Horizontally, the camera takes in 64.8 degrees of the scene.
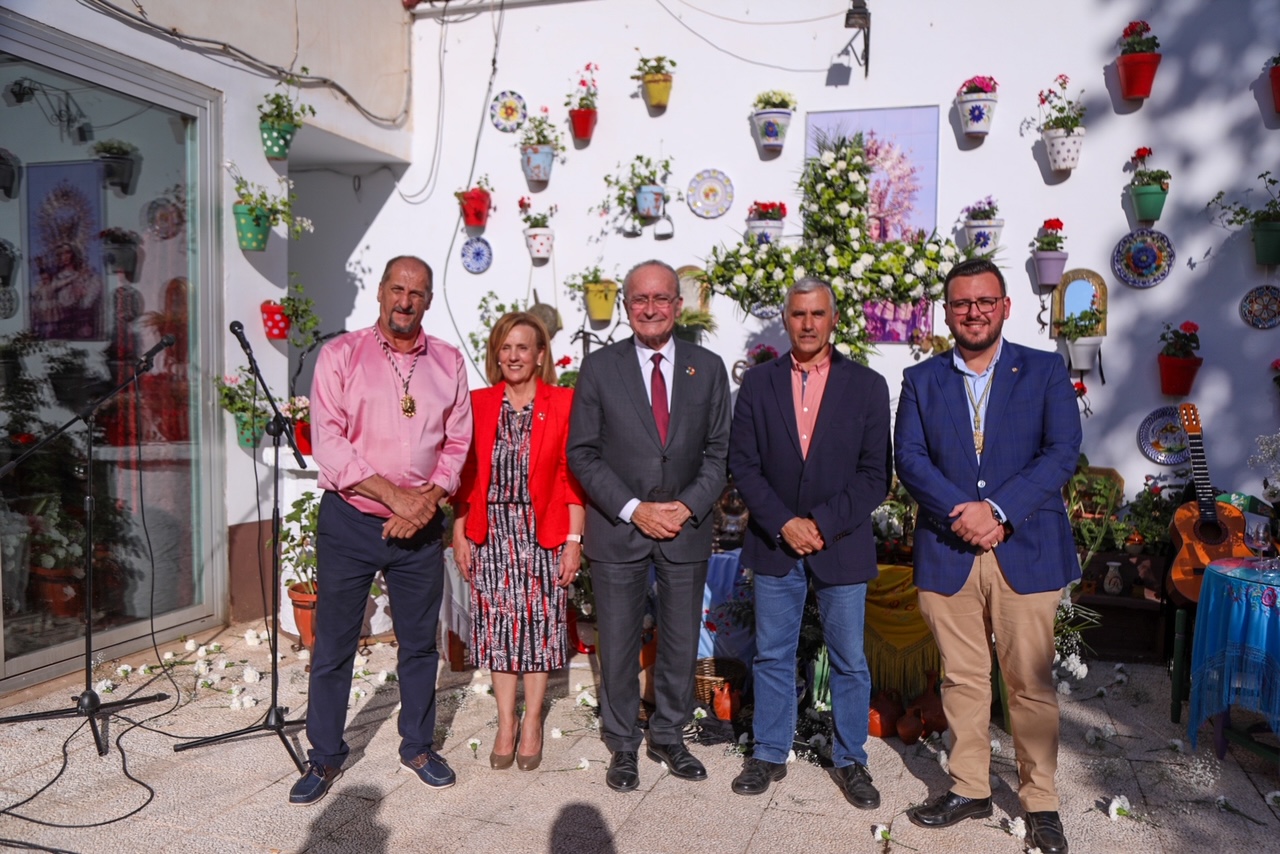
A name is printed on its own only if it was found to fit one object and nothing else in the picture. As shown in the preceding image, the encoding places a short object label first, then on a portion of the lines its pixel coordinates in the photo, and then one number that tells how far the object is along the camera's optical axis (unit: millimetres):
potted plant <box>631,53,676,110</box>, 6672
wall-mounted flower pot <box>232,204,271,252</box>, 5492
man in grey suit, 3605
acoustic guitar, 4633
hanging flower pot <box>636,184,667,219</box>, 6715
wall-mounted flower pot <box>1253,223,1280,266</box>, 5586
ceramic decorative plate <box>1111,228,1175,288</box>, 5902
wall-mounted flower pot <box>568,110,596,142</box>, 6844
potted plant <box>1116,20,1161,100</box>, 5746
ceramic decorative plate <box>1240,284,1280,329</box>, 5738
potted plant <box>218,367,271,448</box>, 5457
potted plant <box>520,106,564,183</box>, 6941
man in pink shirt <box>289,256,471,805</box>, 3467
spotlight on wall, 6035
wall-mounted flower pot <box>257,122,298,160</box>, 5715
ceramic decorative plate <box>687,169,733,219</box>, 6715
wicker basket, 4406
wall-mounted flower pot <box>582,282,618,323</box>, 6848
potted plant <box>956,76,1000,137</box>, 6047
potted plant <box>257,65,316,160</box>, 5695
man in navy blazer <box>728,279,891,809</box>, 3502
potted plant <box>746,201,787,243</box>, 6070
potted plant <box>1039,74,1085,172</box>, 5891
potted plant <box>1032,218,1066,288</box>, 5953
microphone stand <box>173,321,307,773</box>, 3701
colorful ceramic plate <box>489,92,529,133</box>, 7121
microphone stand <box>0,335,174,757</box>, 3705
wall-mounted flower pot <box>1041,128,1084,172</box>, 5902
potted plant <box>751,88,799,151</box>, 6418
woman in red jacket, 3766
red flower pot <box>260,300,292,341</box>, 5711
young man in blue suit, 3217
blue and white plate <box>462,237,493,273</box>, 7250
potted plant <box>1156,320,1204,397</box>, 5773
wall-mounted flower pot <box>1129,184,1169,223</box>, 5762
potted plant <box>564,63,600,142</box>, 6840
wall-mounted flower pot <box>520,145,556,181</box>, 6930
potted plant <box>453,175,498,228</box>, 7098
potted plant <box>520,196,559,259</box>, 6980
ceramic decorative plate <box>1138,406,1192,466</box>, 5930
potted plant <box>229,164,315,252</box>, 5500
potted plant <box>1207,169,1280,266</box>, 5594
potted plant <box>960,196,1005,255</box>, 6090
